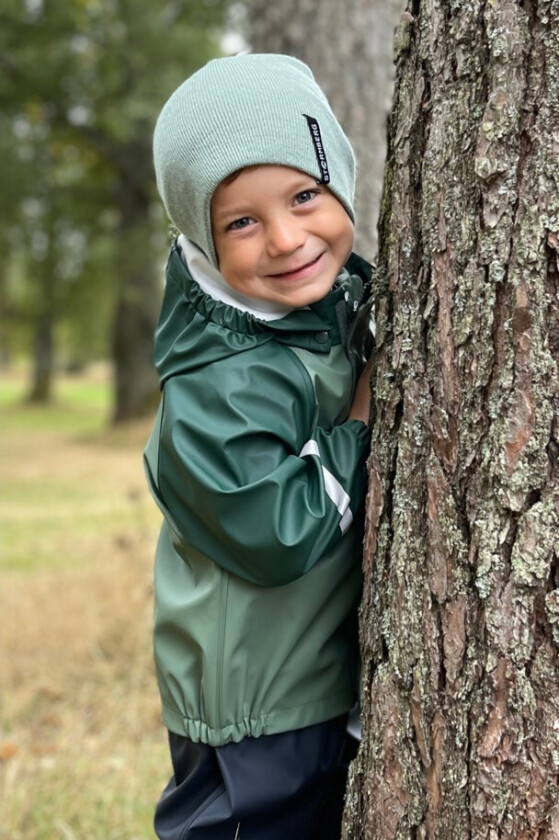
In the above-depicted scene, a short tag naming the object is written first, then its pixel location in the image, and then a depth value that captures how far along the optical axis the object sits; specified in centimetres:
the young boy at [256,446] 152
